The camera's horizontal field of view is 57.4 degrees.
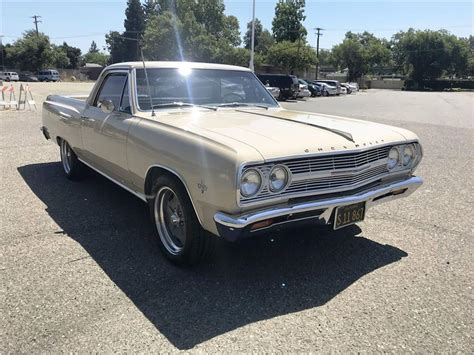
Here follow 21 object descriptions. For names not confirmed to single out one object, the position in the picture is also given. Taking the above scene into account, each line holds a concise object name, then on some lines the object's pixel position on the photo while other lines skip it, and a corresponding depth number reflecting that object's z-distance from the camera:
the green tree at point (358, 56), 80.62
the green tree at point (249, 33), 109.94
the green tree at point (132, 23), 91.29
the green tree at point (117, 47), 91.45
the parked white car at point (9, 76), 60.66
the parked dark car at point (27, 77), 64.22
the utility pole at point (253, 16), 33.96
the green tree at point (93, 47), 165.38
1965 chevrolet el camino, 3.03
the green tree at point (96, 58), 129.25
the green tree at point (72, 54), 106.77
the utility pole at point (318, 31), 77.25
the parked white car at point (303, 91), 30.63
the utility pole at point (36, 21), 85.50
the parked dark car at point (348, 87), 50.92
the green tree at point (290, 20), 62.59
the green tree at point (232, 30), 69.25
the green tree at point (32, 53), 73.69
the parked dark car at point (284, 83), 28.92
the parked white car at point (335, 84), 44.00
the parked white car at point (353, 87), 52.74
